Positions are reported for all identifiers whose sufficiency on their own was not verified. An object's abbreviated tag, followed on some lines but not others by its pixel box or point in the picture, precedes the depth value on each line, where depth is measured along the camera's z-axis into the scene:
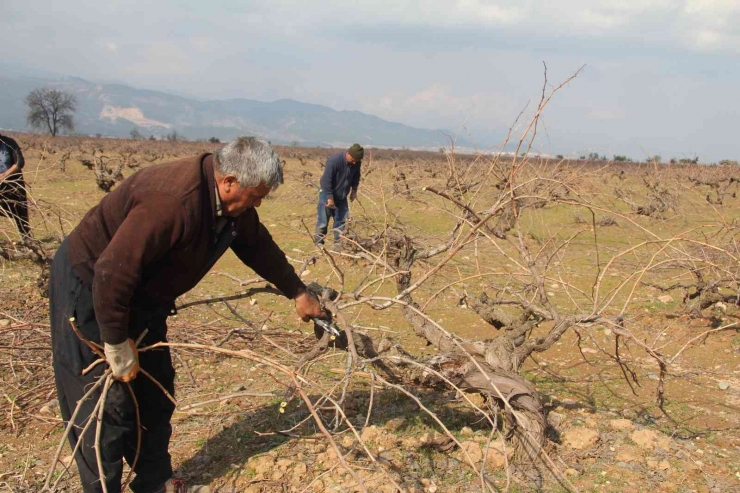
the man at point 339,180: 7.49
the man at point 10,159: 5.57
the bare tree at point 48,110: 70.50
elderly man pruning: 1.92
